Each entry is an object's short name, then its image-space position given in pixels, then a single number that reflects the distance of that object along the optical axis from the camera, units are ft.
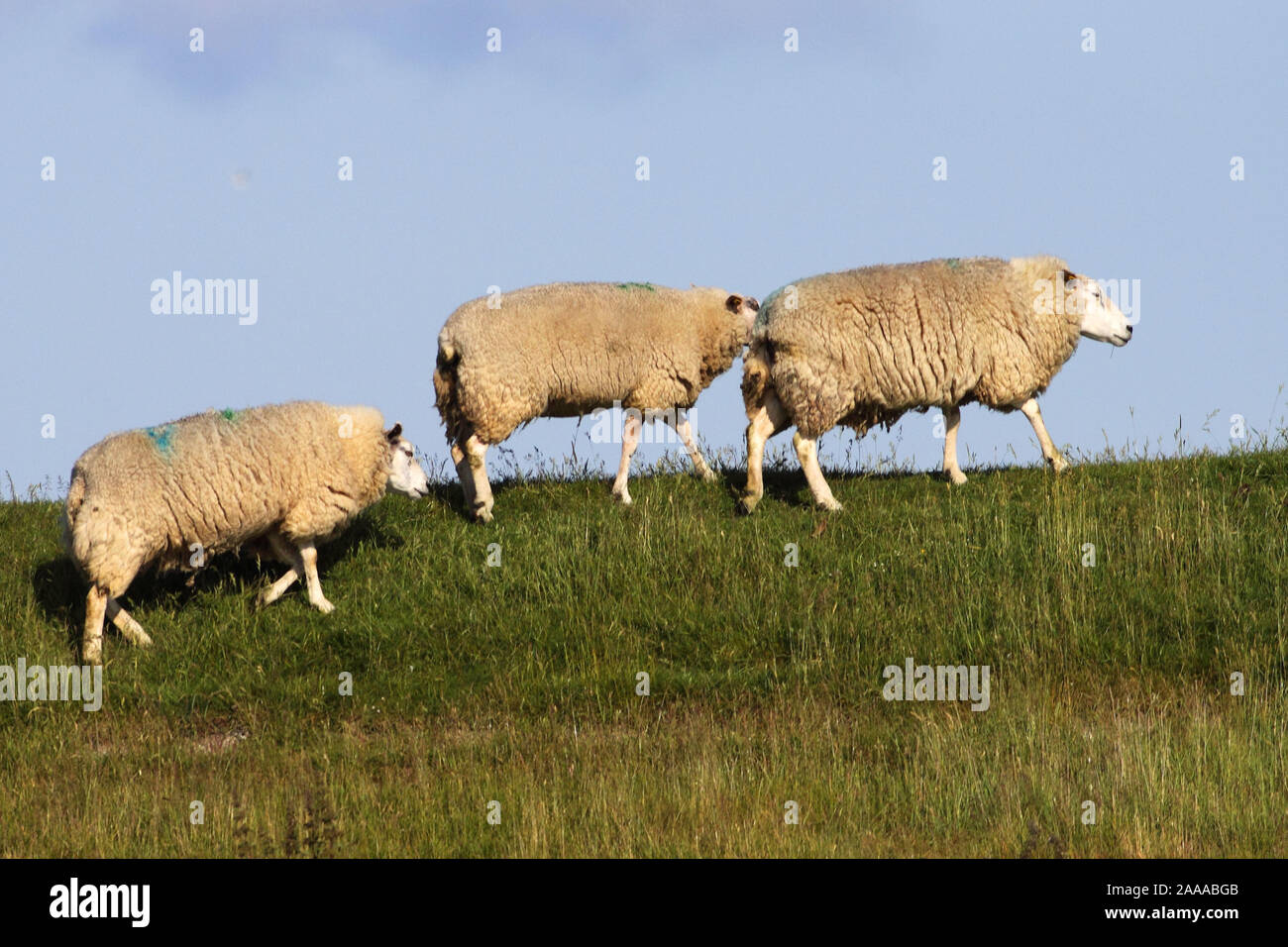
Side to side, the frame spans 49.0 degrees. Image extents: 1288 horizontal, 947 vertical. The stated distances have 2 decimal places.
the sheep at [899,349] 40.73
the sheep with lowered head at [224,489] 32.96
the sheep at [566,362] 41.19
